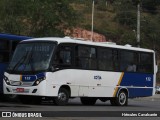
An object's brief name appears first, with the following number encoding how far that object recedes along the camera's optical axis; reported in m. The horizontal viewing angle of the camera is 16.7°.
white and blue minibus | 22.56
